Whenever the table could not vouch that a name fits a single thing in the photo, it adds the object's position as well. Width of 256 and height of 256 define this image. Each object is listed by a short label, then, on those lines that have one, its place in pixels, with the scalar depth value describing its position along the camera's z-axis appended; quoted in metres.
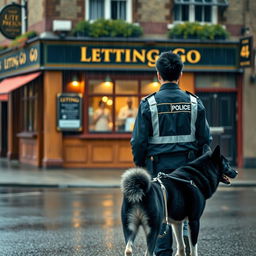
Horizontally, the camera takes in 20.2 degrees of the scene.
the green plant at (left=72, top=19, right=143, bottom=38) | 22.02
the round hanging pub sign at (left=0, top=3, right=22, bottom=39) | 24.53
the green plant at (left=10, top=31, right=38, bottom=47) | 22.98
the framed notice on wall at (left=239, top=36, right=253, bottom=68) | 21.92
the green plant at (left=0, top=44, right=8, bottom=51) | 27.15
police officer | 6.09
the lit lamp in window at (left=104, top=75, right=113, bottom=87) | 22.42
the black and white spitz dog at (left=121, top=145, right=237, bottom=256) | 5.43
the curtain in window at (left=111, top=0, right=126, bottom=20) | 22.69
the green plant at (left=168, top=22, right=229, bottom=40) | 22.47
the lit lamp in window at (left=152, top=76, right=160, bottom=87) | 22.67
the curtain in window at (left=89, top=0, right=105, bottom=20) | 22.47
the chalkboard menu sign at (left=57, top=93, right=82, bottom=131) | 22.08
